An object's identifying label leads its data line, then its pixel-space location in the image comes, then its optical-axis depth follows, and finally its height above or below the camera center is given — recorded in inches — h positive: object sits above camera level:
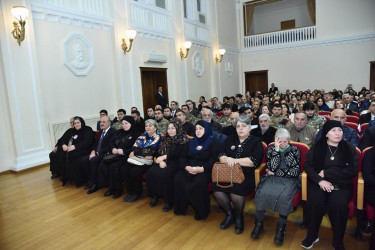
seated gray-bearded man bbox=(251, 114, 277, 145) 146.7 -23.8
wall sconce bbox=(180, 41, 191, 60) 343.0 +58.9
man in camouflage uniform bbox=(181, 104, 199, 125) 203.6 -20.3
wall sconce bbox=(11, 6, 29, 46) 178.9 +56.3
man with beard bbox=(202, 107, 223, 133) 183.5 -19.2
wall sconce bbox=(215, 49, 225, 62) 425.8 +57.7
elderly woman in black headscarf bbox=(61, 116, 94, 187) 162.2 -30.8
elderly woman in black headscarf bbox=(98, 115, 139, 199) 145.0 -33.7
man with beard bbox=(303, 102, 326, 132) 157.8 -19.6
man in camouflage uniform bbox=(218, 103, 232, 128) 202.1 -20.6
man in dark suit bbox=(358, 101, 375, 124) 155.4 -20.1
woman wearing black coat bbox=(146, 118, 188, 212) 127.8 -36.1
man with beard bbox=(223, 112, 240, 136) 166.8 -24.0
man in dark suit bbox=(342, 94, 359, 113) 243.4 -19.3
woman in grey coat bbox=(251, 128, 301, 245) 95.6 -36.1
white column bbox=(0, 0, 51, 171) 185.0 +6.0
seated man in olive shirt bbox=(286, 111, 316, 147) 135.9 -23.7
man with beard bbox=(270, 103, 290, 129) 173.5 -21.0
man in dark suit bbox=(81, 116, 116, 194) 157.2 -33.6
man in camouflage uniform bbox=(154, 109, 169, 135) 193.9 -20.0
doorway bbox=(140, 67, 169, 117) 309.7 +14.2
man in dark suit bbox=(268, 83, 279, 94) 482.0 -2.7
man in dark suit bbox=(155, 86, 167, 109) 321.3 -4.4
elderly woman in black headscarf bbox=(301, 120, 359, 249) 86.4 -33.5
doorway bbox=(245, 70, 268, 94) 514.5 +14.4
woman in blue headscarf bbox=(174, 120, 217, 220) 114.4 -36.7
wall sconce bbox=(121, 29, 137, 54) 265.0 +57.5
